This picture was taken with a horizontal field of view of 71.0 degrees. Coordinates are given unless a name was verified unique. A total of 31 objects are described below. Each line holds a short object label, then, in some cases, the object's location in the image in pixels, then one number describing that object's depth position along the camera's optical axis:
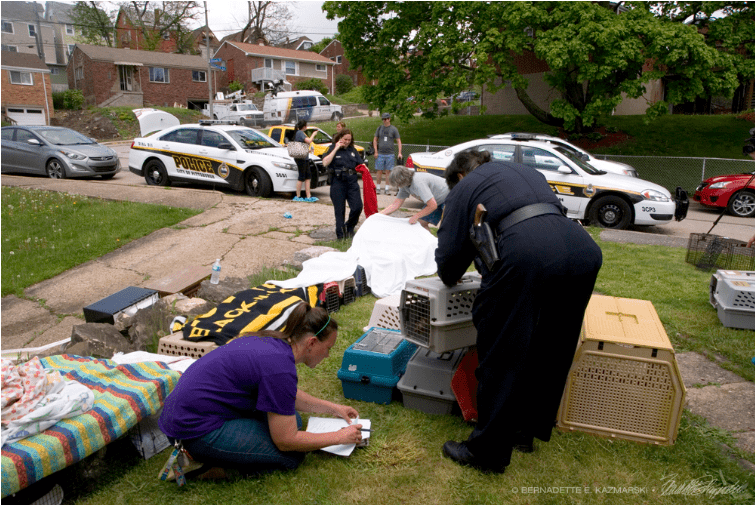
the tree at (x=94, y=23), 52.72
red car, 11.61
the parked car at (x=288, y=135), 14.84
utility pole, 32.35
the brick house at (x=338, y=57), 57.56
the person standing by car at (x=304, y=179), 11.09
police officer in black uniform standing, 7.67
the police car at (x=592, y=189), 9.63
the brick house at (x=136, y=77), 40.47
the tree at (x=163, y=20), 52.12
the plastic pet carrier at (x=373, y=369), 3.60
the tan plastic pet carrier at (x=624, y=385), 3.00
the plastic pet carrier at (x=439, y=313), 3.08
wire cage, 6.47
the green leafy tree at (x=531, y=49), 14.11
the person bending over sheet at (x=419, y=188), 6.43
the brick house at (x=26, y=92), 34.56
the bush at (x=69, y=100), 37.66
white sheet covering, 5.93
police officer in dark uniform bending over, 2.61
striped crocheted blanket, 2.40
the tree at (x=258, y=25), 55.01
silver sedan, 13.70
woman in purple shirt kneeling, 2.64
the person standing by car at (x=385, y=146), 13.12
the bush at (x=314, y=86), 45.48
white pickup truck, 32.84
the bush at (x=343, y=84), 49.75
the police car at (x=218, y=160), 11.26
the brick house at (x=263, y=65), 46.03
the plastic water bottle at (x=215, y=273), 5.97
